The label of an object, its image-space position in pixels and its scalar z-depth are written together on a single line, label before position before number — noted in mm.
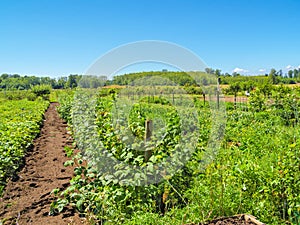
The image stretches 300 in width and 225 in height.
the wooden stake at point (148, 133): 3205
